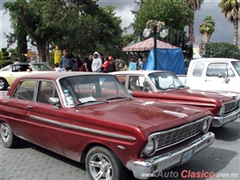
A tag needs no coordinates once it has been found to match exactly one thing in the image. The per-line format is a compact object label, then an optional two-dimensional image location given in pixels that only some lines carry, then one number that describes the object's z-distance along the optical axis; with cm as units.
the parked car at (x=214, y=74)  825
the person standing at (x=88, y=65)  1280
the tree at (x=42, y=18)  2355
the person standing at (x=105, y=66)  1273
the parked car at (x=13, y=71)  1530
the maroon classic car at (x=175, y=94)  568
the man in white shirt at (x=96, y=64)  1195
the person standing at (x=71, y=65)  1215
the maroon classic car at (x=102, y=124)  325
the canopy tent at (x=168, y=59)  1476
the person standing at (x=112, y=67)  1273
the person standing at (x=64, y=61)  1220
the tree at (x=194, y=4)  3103
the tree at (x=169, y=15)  2441
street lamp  1243
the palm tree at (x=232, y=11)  2944
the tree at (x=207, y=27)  4238
